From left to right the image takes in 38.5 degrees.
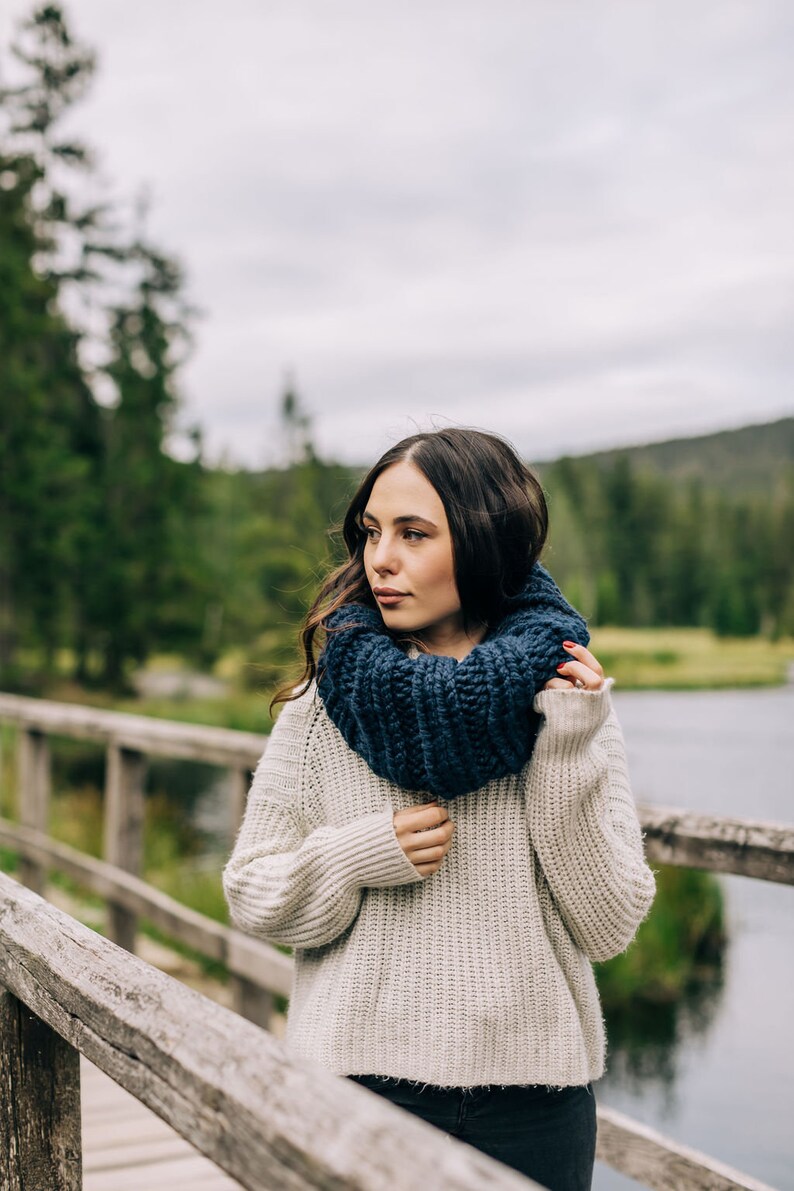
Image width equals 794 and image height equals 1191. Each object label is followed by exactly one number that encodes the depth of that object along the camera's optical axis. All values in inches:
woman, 58.9
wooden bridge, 30.9
